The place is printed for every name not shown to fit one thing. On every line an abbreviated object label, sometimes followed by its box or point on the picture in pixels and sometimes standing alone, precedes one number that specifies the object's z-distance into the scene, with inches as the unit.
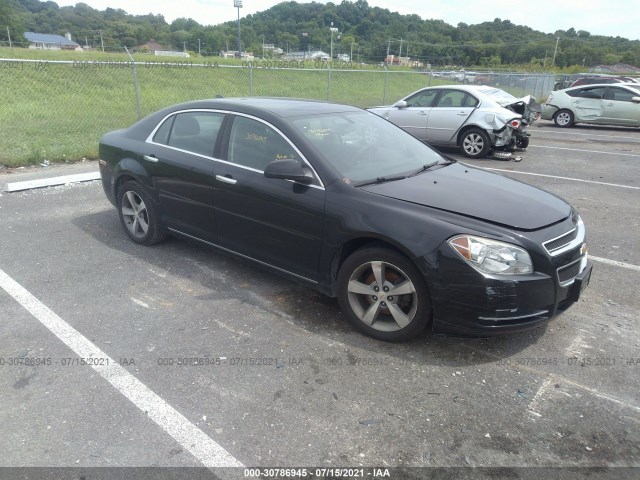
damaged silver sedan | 411.2
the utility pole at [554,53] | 2739.9
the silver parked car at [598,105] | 629.9
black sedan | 123.0
